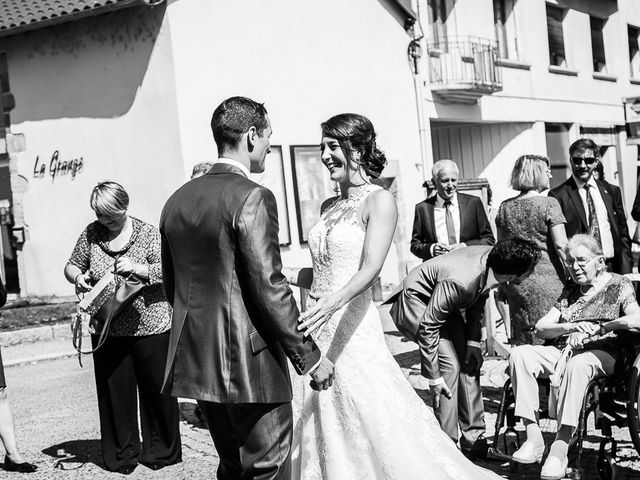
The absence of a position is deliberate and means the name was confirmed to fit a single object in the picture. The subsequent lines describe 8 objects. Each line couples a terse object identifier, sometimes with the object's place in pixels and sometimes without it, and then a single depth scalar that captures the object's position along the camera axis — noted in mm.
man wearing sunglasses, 7477
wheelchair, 5105
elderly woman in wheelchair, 5195
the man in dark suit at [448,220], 7802
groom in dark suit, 3555
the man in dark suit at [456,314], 5480
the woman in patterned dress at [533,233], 6379
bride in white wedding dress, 4496
